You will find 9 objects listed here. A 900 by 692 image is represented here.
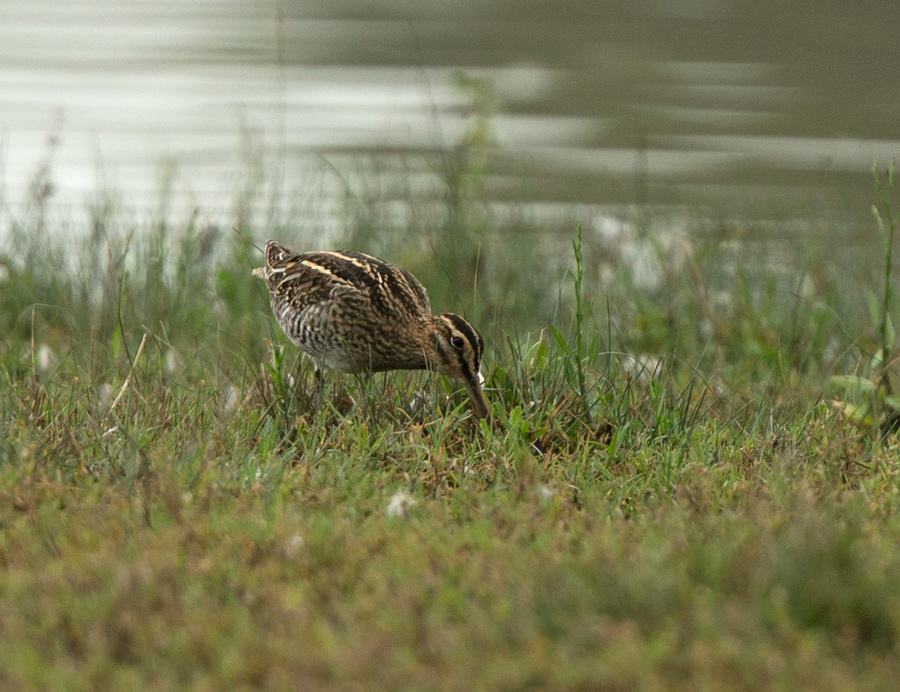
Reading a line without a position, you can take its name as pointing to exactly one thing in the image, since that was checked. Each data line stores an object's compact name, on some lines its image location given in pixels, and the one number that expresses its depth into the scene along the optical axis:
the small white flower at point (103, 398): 10.78
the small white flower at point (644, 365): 12.28
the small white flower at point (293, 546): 8.34
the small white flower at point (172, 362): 13.18
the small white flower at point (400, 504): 9.40
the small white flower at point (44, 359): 13.09
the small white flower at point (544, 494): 9.70
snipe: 12.25
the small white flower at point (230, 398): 11.30
